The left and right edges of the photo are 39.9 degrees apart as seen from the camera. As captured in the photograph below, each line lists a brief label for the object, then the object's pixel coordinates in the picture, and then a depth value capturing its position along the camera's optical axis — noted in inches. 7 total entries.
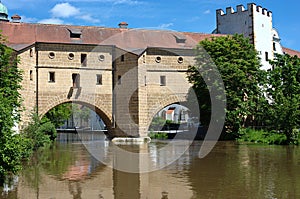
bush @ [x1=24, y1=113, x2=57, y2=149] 1010.1
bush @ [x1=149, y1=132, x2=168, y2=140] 1783.7
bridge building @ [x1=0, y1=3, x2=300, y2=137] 1418.6
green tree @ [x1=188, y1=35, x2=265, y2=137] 1355.8
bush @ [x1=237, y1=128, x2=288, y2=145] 1214.9
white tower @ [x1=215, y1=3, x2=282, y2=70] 1770.4
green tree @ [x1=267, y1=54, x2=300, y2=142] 1138.7
